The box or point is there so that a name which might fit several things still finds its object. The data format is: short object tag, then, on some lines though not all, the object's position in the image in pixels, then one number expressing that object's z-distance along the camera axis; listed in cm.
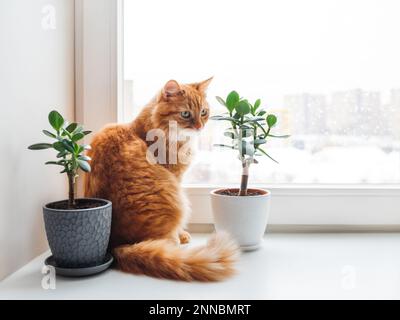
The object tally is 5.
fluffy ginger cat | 78
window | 116
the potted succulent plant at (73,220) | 74
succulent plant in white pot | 92
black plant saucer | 76
